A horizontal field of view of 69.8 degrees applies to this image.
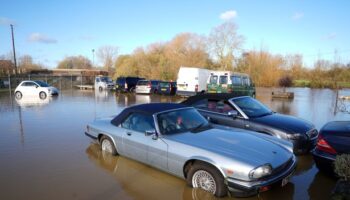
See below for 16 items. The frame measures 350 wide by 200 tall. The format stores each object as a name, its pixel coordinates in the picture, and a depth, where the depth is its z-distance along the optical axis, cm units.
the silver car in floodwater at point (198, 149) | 385
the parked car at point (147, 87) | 2436
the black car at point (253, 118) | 606
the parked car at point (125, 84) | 2672
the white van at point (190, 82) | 2031
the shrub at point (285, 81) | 2912
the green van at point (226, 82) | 1680
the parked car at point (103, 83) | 3078
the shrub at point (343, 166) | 357
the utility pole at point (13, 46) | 3600
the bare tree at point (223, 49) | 4341
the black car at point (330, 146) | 459
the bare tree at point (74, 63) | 8876
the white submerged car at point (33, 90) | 2131
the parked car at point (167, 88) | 2358
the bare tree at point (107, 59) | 6781
